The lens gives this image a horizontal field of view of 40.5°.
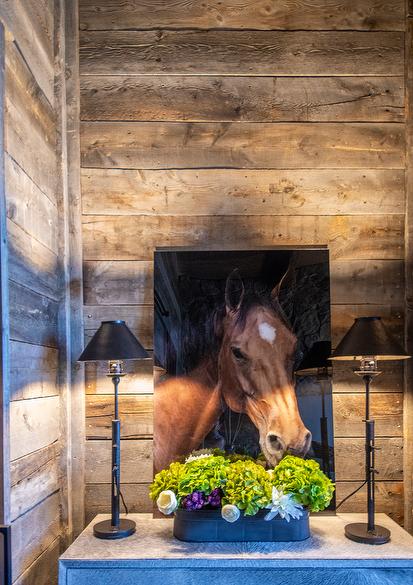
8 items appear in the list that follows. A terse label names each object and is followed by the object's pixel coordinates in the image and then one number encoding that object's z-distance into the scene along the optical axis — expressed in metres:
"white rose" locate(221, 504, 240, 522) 1.79
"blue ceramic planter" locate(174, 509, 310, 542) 1.85
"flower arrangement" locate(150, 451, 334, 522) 1.82
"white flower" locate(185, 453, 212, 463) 2.01
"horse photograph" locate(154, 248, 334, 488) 2.21
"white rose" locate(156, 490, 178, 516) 1.85
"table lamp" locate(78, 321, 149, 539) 1.92
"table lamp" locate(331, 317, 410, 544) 1.92
